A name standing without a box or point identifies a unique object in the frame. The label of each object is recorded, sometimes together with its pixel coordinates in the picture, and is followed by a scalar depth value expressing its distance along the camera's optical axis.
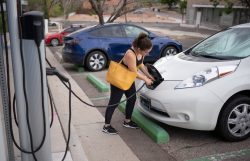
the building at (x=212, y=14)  32.88
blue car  9.80
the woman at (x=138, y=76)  4.27
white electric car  4.03
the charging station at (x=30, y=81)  2.37
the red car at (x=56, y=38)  18.08
